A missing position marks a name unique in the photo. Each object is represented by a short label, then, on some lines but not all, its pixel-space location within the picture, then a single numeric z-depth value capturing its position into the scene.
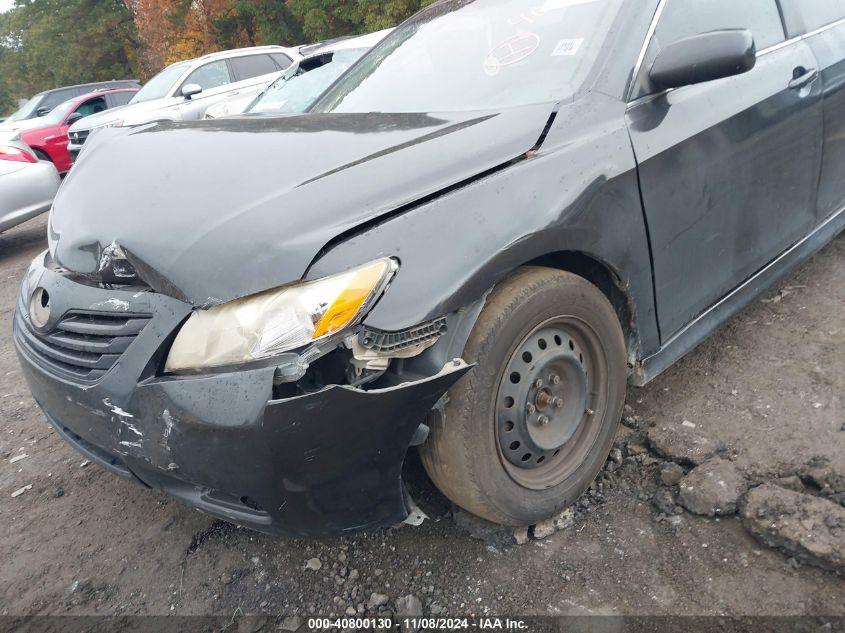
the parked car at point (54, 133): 10.27
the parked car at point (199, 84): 8.74
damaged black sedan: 1.55
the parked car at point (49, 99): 12.23
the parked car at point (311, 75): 5.33
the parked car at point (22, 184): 6.51
